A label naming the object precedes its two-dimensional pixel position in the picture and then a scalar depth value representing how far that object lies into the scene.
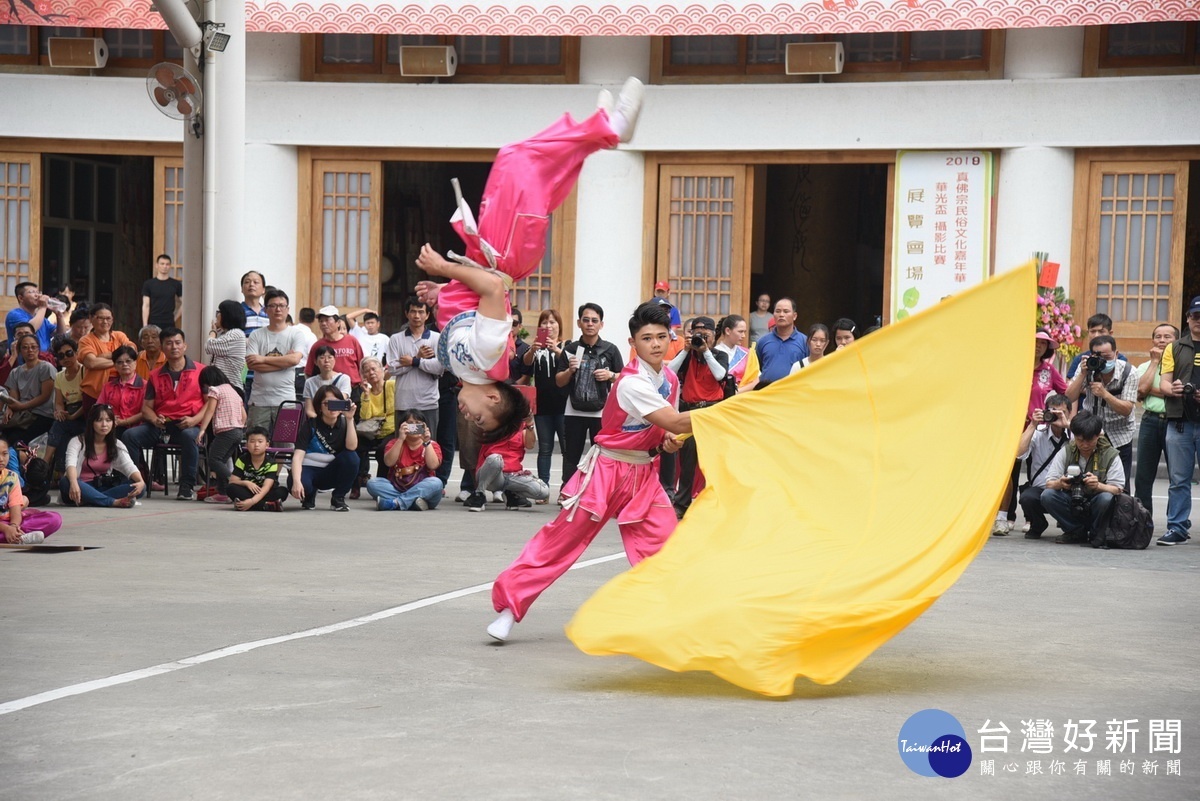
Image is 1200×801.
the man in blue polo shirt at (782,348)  13.66
